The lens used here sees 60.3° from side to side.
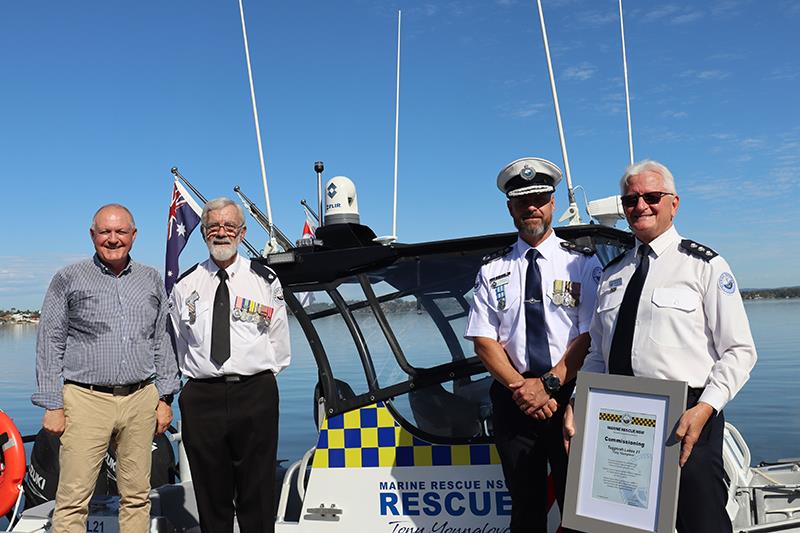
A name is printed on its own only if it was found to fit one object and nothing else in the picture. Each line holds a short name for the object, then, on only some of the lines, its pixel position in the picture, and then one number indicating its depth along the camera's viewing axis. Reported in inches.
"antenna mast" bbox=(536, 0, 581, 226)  121.3
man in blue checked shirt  116.2
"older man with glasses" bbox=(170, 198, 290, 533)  115.3
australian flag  234.5
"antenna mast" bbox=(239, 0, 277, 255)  143.2
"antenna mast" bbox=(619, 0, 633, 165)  148.0
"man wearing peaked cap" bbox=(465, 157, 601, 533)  98.3
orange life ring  144.5
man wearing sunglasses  80.3
